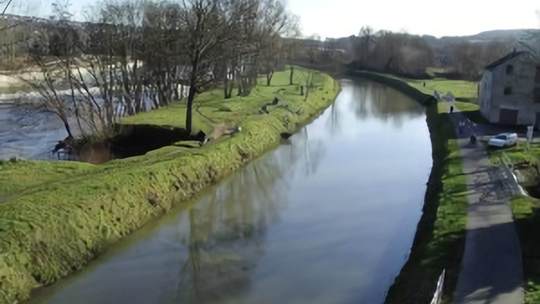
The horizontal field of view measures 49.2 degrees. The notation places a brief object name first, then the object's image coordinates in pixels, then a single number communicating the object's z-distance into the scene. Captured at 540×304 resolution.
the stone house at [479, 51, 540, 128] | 41.19
